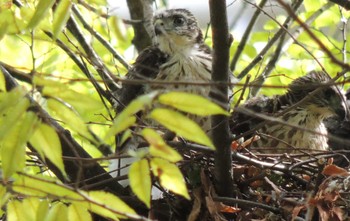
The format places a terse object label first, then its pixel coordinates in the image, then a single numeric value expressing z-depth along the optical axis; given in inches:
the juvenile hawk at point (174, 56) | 422.6
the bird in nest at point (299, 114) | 438.3
